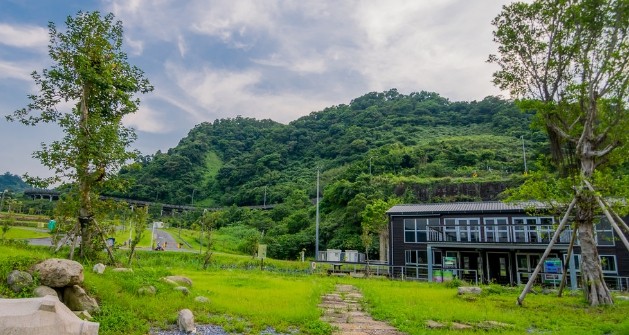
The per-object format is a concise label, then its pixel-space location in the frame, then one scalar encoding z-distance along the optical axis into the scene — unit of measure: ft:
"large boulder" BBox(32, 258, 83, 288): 22.65
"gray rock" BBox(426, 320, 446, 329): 25.75
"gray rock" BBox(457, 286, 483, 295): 45.75
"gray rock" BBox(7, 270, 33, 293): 21.82
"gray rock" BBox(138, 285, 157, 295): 29.19
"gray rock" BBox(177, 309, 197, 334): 22.86
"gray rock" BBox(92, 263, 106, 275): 32.09
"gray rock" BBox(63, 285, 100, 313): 22.85
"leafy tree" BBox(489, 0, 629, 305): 41.27
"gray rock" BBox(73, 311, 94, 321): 21.44
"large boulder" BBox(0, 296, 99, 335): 13.92
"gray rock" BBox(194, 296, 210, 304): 30.80
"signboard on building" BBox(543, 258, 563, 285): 68.90
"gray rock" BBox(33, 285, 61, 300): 21.61
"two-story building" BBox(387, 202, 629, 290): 68.33
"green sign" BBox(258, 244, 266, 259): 76.56
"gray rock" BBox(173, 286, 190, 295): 32.42
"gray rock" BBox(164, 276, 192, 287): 39.01
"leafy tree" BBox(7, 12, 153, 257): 40.22
